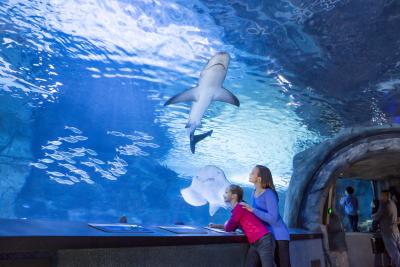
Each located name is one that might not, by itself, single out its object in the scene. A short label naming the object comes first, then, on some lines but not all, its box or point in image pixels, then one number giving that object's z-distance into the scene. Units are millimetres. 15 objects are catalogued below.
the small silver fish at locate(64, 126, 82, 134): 21650
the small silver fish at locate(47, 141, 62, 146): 22412
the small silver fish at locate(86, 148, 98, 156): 27211
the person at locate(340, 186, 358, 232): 12148
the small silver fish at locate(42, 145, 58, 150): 22984
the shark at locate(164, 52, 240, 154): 6800
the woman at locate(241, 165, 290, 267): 3848
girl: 3791
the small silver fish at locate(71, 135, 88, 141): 24894
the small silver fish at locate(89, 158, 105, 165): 28441
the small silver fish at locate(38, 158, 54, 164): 25069
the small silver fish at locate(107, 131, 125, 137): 21319
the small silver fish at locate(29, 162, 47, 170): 25706
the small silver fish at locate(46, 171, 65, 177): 29164
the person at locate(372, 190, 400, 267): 9070
